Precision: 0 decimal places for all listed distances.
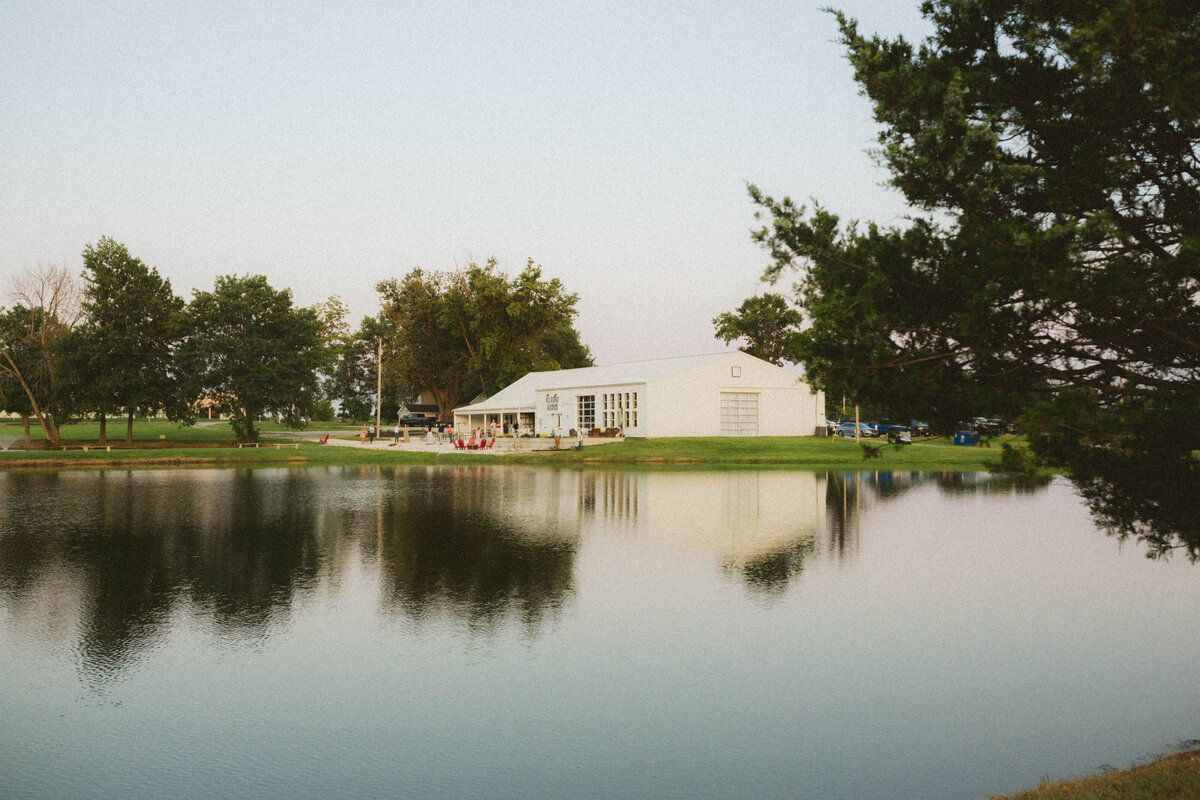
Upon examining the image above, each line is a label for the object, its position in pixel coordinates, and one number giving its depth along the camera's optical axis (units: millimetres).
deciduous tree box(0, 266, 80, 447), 51594
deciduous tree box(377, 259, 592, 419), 83625
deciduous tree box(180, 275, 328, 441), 55875
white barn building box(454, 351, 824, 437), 53312
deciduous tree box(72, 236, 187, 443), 52719
